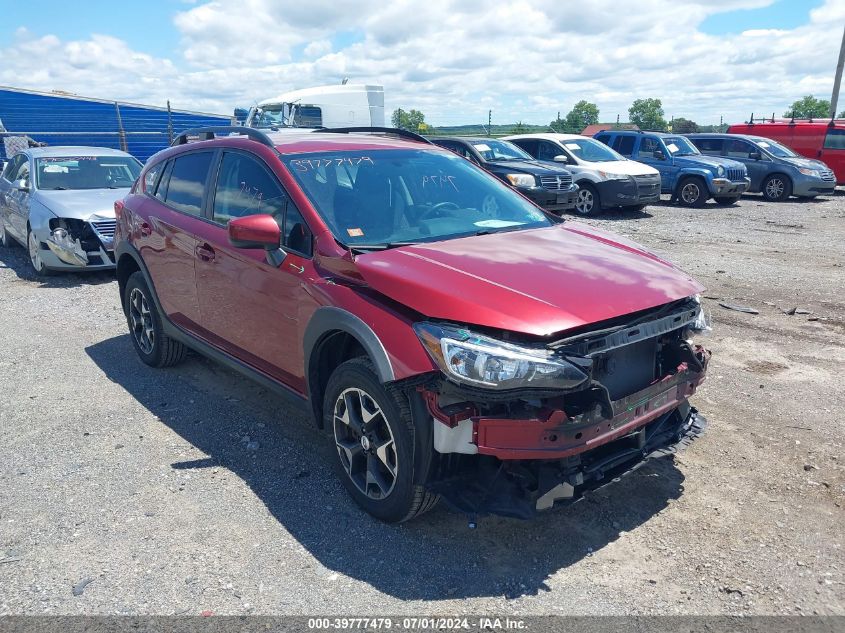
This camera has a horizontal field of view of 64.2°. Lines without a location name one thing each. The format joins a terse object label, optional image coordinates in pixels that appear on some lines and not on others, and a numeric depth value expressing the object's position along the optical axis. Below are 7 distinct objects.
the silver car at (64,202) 8.80
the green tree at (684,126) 36.59
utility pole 26.75
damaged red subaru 2.89
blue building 25.38
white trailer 21.33
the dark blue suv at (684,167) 16.64
